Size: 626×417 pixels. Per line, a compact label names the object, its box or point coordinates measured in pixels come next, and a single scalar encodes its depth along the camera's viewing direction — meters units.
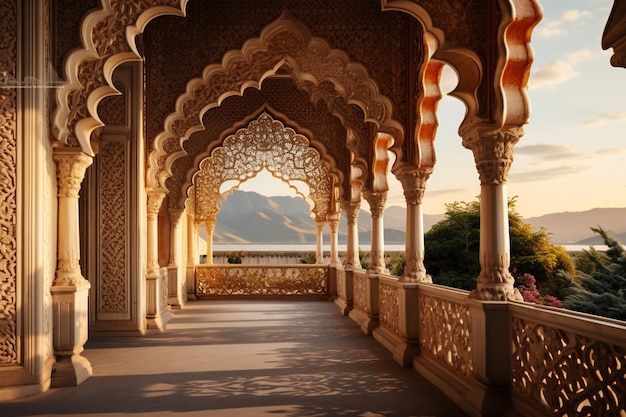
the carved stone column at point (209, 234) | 16.87
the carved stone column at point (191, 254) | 15.45
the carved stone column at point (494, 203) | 4.53
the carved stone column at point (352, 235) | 13.15
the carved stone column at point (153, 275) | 9.17
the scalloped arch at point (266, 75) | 7.36
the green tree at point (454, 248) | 16.83
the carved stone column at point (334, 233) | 15.88
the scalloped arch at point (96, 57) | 5.29
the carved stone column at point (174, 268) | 12.90
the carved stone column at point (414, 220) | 7.08
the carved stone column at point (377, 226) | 9.79
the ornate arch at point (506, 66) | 4.34
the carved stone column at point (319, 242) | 17.33
